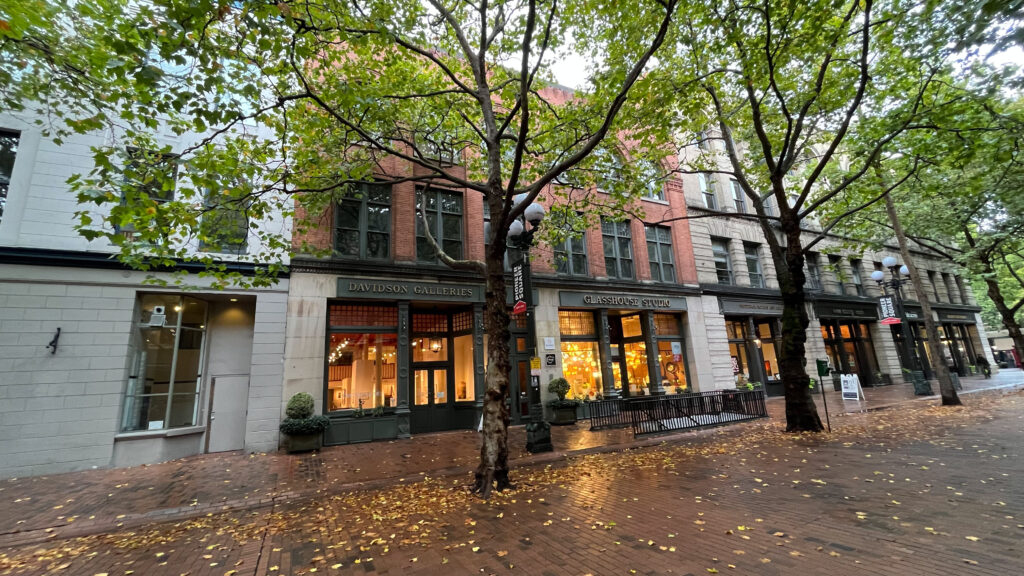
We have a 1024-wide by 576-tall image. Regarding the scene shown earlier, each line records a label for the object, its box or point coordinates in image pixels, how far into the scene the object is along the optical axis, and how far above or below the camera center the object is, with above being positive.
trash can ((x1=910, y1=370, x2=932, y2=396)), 18.06 -1.17
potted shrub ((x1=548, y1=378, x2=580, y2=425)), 14.88 -1.04
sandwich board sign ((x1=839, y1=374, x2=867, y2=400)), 17.28 -1.08
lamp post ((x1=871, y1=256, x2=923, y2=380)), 17.75 +3.62
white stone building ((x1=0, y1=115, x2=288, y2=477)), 9.41 +1.24
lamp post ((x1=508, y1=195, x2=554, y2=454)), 9.09 +2.11
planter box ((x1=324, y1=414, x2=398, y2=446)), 12.08 -1.22
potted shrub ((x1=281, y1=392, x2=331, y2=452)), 11.02 -0.89
